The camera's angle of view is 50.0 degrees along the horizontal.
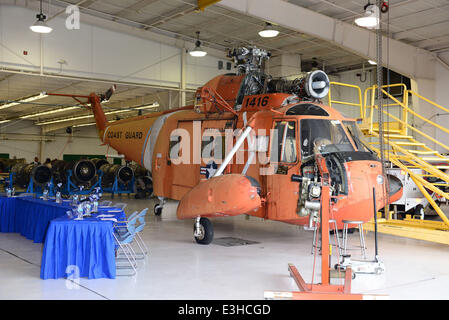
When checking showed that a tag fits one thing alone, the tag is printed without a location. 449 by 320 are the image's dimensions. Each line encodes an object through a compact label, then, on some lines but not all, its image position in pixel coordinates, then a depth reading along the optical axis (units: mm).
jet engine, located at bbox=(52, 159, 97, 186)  16875
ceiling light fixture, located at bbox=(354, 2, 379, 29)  10273
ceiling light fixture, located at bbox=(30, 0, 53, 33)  11984
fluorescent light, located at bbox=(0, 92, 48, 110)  17916
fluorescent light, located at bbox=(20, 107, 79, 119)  25870
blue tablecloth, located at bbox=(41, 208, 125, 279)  5754
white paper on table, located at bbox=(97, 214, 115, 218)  6428
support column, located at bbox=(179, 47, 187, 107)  17806
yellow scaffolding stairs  7996
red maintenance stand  4789
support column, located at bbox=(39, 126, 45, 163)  34781
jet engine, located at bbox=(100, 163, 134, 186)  17844
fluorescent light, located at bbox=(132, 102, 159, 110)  18472
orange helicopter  7047
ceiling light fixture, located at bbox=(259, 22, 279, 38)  13625
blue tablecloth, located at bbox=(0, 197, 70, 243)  7895
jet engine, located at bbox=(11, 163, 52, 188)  16203
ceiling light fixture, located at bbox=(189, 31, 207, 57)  15539
